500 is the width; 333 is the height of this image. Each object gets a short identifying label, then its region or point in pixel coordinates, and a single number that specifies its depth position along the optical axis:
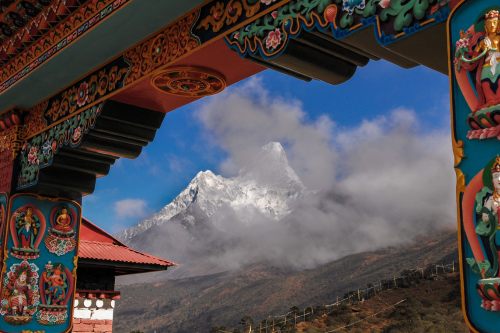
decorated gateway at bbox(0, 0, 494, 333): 2.18
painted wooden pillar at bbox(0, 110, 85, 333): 5.44
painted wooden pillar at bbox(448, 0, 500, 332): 2.05
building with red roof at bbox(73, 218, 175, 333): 9.47
